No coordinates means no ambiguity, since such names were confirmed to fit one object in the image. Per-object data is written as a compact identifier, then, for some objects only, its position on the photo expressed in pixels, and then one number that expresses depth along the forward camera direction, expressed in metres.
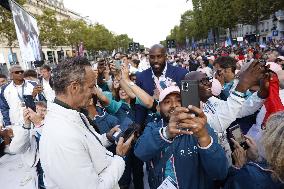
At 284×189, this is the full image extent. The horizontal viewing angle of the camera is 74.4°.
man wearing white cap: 1.16
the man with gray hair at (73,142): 1.22
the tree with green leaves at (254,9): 16.89
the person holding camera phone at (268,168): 0.95
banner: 4.26
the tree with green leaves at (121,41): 59.77
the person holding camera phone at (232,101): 1.42
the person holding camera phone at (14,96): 3.87
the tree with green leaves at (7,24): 12.76
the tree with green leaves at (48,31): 19.67
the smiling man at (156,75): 2.51
